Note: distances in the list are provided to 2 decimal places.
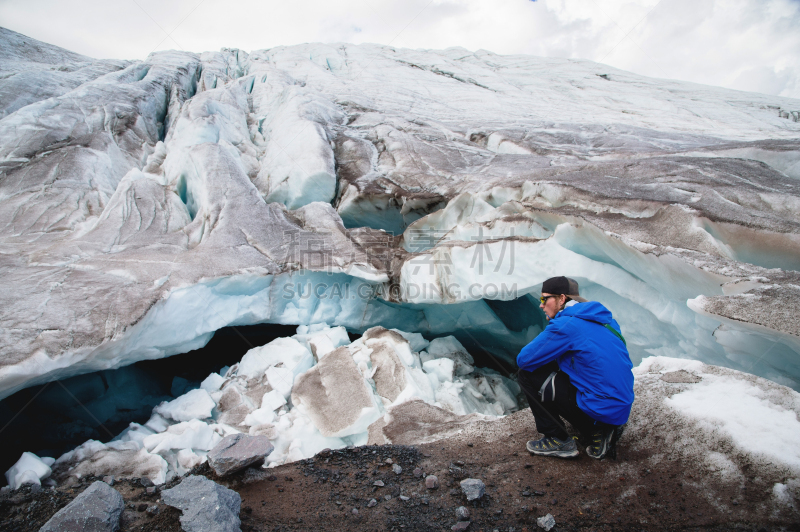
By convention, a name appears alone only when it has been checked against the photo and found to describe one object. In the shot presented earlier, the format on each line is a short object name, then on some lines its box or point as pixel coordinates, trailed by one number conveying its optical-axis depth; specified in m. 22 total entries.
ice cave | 3.66
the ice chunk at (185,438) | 3.91
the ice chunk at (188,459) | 3.83
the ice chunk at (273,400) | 4.68
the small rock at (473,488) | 2.22
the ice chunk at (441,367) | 5.61
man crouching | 2.26
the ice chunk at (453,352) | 6.02
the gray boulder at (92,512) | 1.83
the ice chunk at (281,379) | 4.91
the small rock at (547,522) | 1.94
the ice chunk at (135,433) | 4.10
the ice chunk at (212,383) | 5.06
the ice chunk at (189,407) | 4.56
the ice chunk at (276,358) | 5.28
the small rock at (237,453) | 2.47
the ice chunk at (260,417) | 4.44
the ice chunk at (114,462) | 3.46
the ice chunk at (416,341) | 6.38
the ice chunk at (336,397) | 4.23
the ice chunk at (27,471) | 3.11
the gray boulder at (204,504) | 1.85
